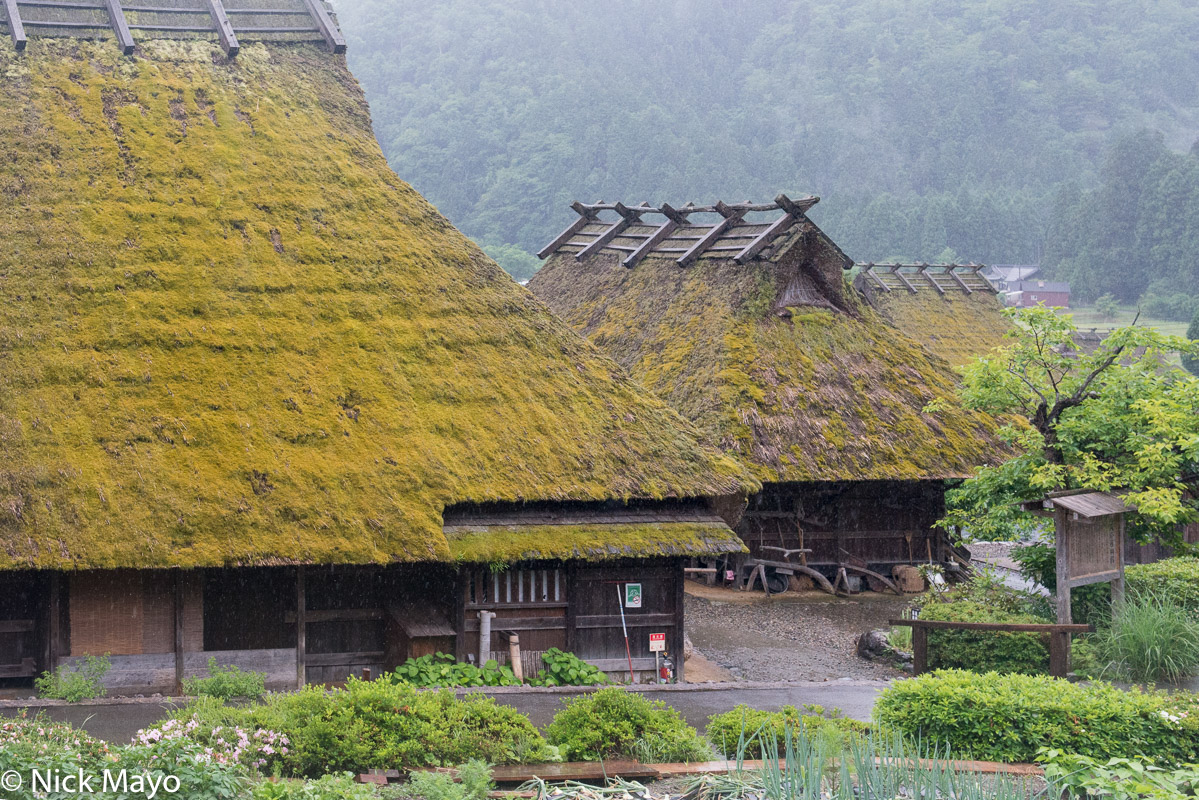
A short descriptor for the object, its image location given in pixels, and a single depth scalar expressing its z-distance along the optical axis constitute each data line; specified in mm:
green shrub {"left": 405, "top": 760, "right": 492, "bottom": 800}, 7809
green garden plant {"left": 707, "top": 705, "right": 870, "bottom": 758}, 9133
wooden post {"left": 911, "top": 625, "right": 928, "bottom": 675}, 14425
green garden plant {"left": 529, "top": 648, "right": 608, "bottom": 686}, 14574
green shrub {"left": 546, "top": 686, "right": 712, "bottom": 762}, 9266
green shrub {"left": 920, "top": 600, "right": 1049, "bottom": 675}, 13688
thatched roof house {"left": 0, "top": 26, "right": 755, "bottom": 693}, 13250
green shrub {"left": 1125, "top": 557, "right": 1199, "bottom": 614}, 15242
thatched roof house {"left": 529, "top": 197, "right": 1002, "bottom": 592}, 21188
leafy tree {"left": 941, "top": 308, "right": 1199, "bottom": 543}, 13859
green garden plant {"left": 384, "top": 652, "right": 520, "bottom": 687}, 13766
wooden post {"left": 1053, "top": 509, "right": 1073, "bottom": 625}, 13391
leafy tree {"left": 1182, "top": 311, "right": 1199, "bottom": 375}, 49562
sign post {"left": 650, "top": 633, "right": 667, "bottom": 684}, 15391
